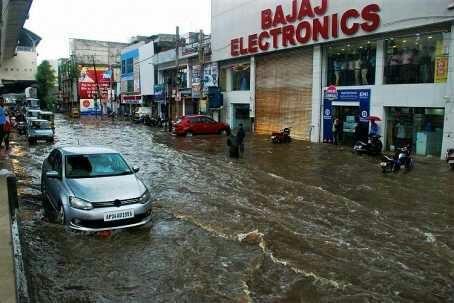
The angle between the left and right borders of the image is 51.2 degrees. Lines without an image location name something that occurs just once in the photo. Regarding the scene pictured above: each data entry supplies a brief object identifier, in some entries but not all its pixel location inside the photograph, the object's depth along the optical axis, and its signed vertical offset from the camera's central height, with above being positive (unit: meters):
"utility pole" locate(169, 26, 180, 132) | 37.47 +3.64
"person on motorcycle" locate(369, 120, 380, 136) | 22.36 -1.55
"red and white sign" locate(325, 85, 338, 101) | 24.97 +0.10
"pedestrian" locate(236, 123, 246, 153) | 20.42 -1.79
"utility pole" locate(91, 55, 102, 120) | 73.69 -0.08
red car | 31.92 -2.10
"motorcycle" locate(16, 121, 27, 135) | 32.85 -2.28
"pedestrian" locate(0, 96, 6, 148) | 16.16 -0.84
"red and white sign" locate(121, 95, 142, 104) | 60.58 -0.59
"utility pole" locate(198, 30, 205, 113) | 38.72 +3.14
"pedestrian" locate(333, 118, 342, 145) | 24.97 -1.85
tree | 81.44 +2.33
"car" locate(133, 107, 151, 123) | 49.47 -2.05
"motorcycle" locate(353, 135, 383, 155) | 20.33 -2.20
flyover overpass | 12.38 +2.24
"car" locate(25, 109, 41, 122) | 31.22 -1.34
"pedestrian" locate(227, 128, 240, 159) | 20.03 -2.24
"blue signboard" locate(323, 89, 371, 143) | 23.34 -0.40
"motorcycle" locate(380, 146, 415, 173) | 16.02 -2.26
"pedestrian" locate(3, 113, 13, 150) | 20.20 -1.69
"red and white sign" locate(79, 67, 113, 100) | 79.19 +1.92
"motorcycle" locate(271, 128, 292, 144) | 26.53 -2.36
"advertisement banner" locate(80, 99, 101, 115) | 77.36 -2.04
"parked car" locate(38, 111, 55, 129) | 31.42 -1.36
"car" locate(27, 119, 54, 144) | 26.48 -2.06
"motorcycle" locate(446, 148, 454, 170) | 16.27 -2.16
